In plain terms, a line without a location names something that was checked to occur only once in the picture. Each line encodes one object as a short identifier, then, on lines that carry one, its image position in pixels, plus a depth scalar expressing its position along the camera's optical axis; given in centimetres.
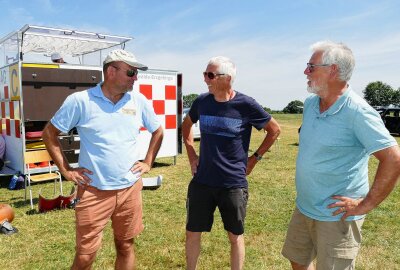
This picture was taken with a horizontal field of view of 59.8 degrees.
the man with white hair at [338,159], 175
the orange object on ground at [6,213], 425
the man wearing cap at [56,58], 688
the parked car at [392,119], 1731
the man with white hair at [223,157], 267
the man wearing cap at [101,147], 239
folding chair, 531
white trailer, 621
